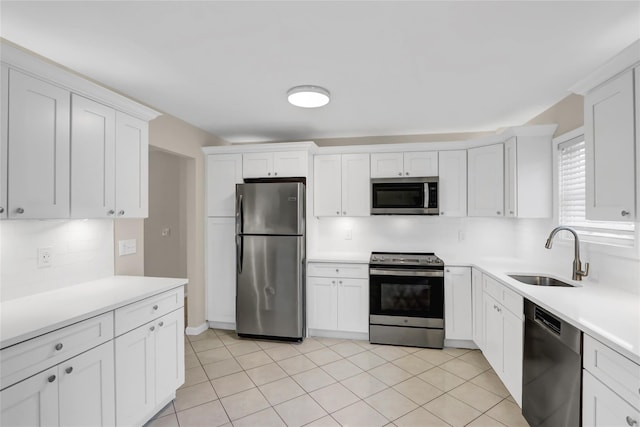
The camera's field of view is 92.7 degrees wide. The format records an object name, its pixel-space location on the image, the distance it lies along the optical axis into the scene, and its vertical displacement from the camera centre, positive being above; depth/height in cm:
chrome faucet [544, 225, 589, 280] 231 -36
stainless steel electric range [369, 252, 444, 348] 323 -95
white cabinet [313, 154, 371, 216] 368 +36
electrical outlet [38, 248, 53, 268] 193 -28
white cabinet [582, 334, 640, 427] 116 -73
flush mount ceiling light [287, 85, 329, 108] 239 +95
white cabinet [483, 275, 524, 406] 216 -94
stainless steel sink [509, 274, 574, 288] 255 -56
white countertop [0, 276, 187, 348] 137 -51
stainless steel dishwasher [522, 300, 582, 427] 152 -88
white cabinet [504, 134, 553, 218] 289 +36
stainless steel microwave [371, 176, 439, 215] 346 +21
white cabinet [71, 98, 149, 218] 186 +35
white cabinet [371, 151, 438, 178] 355 +59
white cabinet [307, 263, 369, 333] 343 -96
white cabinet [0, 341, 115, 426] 129 -86
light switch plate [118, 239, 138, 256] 253 -28
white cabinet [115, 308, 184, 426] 180 -100
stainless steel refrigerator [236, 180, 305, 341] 333 -47
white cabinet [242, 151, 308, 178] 353 +59
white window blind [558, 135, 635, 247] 216 +11
